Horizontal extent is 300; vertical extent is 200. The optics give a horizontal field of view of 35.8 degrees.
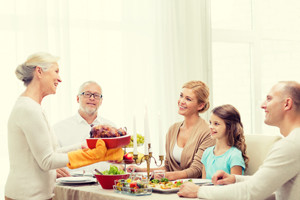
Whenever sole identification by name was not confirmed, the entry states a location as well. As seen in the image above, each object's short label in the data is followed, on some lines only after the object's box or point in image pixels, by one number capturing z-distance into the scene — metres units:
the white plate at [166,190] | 2.46
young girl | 2.91
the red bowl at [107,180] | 2.62
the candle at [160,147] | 2.57
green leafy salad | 2.66
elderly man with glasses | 3.65
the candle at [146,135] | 2.53
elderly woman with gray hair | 2.51
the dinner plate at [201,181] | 2.63
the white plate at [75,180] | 2.81
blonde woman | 3.21
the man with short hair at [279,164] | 2.07
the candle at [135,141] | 2.56
